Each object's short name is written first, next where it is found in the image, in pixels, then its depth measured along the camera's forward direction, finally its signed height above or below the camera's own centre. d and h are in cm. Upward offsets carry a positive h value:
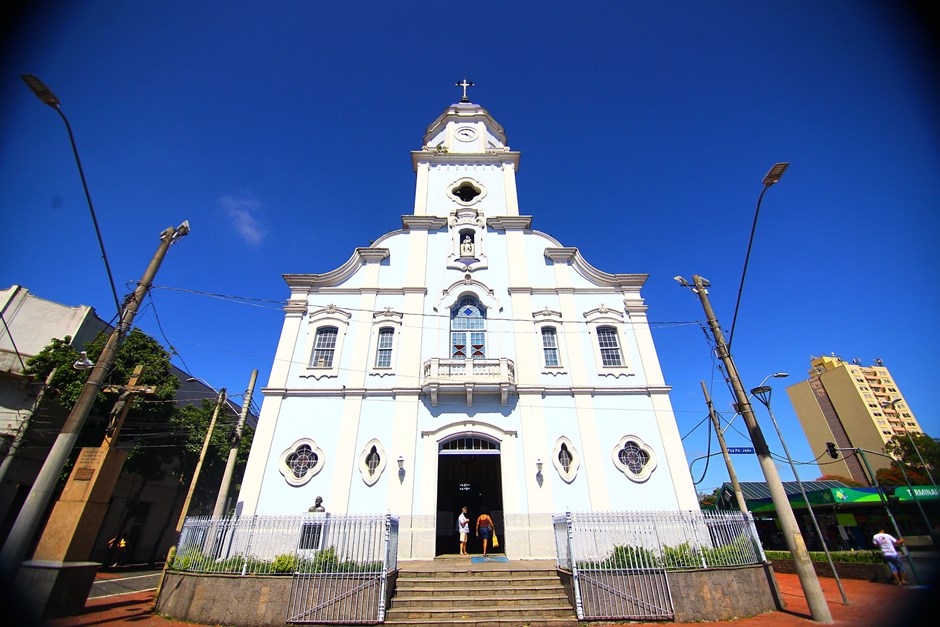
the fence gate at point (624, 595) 900 -114
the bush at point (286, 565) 943 -46
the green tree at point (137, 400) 1956 +670
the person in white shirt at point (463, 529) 1373 +35
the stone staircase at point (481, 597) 890 -120
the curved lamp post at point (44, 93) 756 +775
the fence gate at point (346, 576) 898 -68
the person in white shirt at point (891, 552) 1221 -50
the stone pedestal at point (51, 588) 840 -79
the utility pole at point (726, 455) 1738 +332
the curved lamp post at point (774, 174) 937 +757
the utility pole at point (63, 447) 745 +186
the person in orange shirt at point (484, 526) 1408 +44
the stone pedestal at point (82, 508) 944 +84
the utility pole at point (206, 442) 1389 +348
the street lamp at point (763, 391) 1392 +446
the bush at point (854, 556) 1399 -72
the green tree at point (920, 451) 3025 +632
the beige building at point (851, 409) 7181 +2148
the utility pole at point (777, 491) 875 +100
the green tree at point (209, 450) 2408 +551
